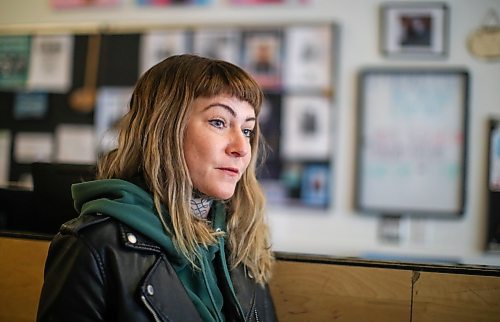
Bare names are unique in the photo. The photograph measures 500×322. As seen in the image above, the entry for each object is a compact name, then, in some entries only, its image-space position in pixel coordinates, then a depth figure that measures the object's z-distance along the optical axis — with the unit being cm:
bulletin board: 221
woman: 79
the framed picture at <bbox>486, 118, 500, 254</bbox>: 204
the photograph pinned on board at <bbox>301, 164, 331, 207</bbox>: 219
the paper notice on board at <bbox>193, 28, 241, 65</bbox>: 230
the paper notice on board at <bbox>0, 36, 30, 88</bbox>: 254
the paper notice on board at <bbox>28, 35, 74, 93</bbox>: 249
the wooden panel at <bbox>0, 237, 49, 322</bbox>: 112
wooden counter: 98
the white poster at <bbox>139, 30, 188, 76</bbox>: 237
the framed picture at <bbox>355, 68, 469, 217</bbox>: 208
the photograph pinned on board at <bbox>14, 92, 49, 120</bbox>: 251
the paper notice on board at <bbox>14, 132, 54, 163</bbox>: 250
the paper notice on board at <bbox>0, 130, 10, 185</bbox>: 254
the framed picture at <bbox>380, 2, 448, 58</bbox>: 210
